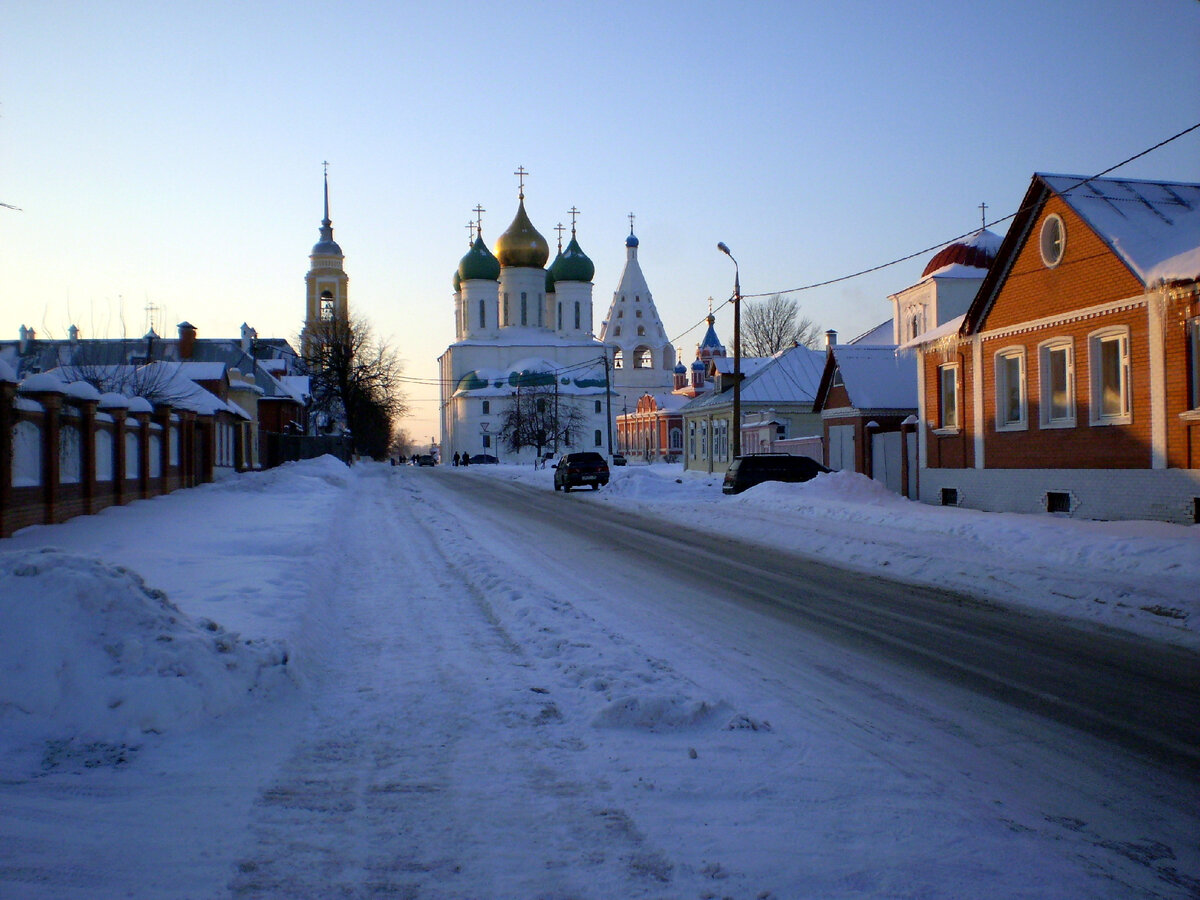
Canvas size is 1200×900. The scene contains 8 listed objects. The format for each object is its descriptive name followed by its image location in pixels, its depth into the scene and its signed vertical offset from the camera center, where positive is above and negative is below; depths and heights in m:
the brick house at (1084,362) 17.22 +1.67
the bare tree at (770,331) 96.62 +11.68
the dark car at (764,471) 29.92 -0.68
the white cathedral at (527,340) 99.62 +12.18
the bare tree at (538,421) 84.94 +2.92
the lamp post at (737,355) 29.86 +2.97
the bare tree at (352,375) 62.59 +5.38
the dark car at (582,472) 38.09 -0.78
